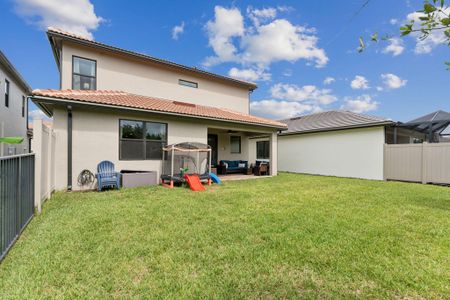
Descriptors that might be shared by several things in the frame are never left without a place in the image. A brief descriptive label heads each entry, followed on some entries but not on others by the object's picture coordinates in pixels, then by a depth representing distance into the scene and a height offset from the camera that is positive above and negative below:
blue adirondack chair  8.12 -1.03
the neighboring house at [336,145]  12.73 +0.33
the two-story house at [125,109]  8.16 +1.62
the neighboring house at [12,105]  12.25 +2.78
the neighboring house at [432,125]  11.63 +1.40
